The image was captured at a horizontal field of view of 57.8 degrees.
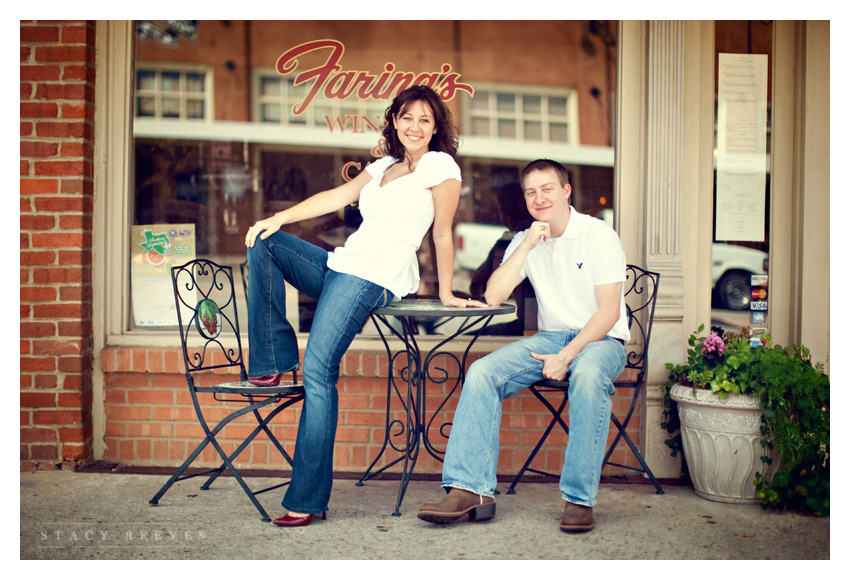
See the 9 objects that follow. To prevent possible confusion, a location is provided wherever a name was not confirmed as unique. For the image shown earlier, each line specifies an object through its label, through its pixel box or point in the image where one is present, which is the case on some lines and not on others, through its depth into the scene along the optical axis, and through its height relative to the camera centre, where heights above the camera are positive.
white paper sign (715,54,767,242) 3.92 +0.67
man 2.96 -0.32
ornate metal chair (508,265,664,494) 3.65 -0.23
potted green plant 3.21 -0.63
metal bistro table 3.09 -0.43
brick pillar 3.76 +0.26
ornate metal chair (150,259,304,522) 3.39 -0.28
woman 2.99 +0.04
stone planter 3.33 -0.72
